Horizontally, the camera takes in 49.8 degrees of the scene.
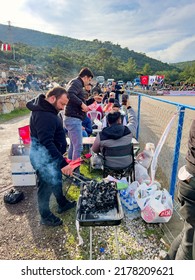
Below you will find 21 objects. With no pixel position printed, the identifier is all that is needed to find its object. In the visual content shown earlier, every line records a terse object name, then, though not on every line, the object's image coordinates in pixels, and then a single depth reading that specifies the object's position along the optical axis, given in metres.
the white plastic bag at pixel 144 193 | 2.58
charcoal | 1.86
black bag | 3.20
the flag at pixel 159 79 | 36.77
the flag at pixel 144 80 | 33.22
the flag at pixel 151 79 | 33.37
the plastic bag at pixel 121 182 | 2.66
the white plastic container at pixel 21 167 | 3.47
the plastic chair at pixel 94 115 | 6.47
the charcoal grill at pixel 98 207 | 1.69
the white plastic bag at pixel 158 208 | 2.45
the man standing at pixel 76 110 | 3.31
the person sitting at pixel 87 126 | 5.39
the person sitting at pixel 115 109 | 4.54
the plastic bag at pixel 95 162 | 4.06
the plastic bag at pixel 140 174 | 3.35
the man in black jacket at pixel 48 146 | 2.32
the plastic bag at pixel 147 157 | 3.68
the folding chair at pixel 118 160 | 2.93
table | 4.09
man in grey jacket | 2.90
